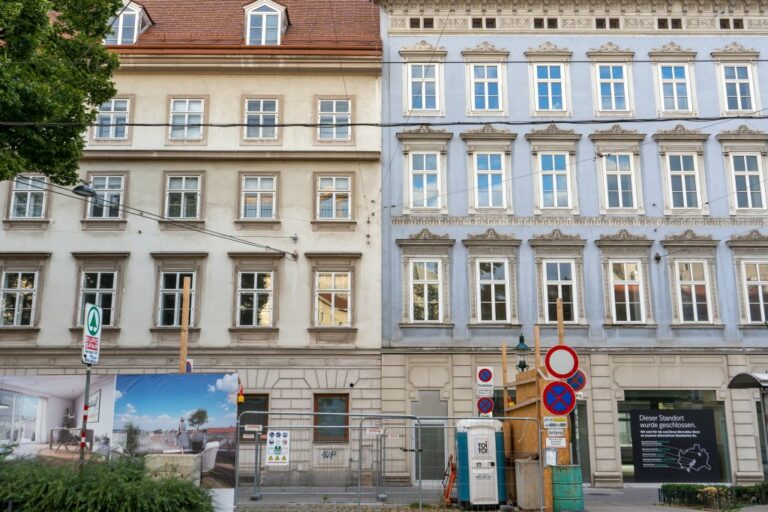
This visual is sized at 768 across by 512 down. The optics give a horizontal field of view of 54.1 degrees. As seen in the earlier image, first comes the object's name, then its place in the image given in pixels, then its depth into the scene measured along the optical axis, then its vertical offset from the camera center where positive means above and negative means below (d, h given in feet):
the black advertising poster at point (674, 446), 78.48 -2.50
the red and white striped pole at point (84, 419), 39.83 +0.26
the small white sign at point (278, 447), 52.47 -1.66
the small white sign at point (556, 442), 43.68 -1.14
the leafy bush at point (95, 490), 38.01 -3.33
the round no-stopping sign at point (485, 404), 64.28 +1.52
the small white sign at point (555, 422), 44.21 +0.00
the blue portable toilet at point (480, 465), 52.54 -2.94
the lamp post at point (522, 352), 68.85 +6.90
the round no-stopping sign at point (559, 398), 40.68 +1.24
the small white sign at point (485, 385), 64.95 +3.17
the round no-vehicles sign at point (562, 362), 40.32 +3.15
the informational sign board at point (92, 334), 40.14 +4.78
